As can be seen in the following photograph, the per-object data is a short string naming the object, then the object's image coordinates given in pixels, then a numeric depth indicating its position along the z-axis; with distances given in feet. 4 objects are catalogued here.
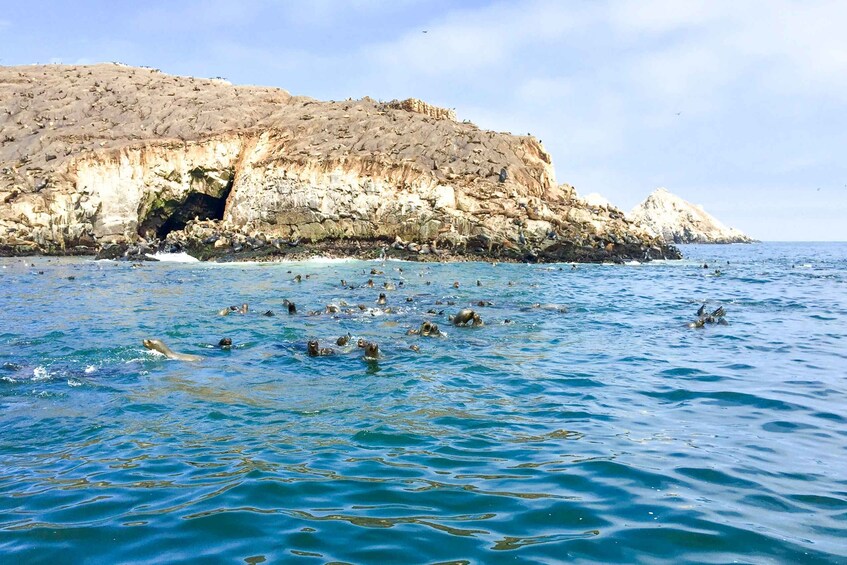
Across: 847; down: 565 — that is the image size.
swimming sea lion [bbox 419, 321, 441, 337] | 52.90
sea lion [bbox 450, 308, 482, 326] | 57.57
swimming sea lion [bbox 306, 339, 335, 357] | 44.55
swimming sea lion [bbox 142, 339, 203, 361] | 42.96
